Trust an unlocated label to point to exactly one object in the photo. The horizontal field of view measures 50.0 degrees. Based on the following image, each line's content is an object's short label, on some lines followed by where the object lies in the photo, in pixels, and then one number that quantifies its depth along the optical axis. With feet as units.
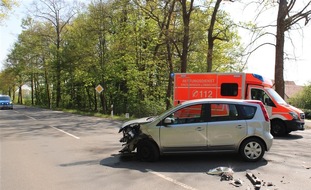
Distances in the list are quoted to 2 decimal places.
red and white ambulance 46.78
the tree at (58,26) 160.97
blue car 137.80
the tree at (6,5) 77.20
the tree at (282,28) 65.10
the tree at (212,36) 87.10
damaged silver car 27.17
